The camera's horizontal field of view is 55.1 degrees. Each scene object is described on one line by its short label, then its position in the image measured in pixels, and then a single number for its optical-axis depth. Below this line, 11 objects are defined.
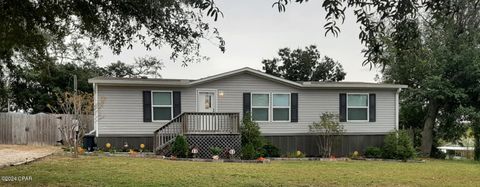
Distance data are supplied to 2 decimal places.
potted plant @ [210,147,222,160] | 15.64
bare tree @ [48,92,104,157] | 14.38
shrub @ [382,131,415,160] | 17.67
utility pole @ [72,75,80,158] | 14.00
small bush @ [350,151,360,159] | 18.02
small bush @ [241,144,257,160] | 15.74
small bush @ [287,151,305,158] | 17.62
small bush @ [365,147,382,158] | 18.19
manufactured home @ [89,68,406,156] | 16.53
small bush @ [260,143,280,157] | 17.12
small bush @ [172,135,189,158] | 15.37
